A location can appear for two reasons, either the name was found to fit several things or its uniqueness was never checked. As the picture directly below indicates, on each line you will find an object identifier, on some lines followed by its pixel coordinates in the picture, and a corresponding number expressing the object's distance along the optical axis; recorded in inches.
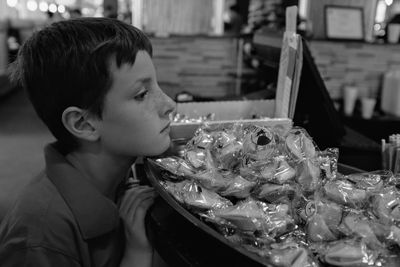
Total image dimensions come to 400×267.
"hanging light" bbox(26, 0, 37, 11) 618.3
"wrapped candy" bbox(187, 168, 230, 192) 31.1
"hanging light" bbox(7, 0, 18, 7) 430.7
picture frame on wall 130.5
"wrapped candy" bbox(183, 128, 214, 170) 34.2
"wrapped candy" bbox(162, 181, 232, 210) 29.0
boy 34.9
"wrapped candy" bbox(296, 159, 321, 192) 31.3
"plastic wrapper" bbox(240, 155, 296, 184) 30.7
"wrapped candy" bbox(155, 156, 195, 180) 33.8
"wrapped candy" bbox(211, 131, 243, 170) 34.0
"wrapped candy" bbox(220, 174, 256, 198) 30.5
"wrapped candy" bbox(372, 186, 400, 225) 27.2
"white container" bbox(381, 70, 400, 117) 119.2
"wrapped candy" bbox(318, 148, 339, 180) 32.9
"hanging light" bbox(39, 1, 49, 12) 652.7
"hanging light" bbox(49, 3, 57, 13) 539.2
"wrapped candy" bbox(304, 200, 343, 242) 26.6
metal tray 23.8
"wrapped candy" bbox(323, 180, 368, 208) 29.4
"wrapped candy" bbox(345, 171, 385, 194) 30.6
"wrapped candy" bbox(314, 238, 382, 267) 23.2
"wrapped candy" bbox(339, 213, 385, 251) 25.1
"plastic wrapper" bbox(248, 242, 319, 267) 23.6
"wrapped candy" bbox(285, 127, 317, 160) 33.8
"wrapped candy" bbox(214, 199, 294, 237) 27.1
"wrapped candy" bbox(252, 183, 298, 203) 30.0
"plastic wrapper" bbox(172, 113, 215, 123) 51.8
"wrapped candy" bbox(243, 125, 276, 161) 33.2
